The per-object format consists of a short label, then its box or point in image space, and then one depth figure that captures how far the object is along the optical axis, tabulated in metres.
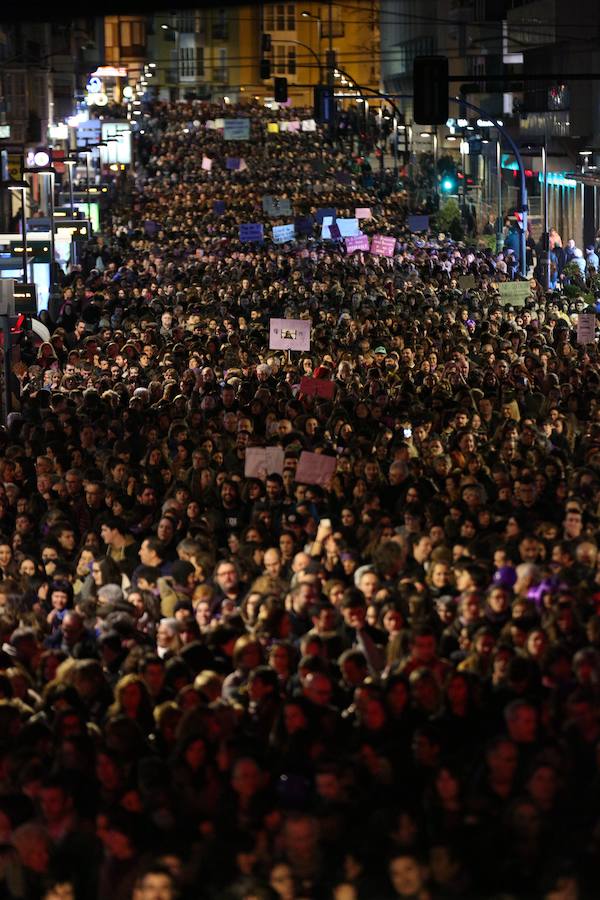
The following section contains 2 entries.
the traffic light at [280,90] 62.77
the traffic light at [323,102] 61.06
